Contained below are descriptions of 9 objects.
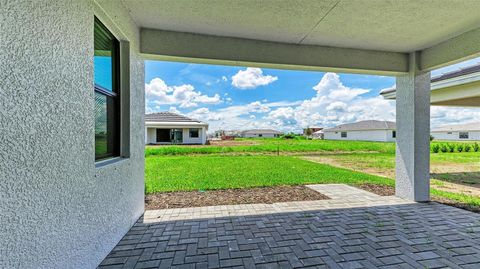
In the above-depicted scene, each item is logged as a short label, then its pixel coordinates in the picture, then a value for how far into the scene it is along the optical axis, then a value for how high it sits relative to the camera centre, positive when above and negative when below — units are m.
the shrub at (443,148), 17.92 -1.06
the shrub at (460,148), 17.85 -1.05
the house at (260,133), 77.94 +0.53
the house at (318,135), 57.12 -0.11
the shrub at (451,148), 17.83 -1.05
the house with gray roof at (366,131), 33.88 +0.63
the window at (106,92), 2.71 +0.54
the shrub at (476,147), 18.28 -1.01
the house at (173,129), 22.27 +0.55
